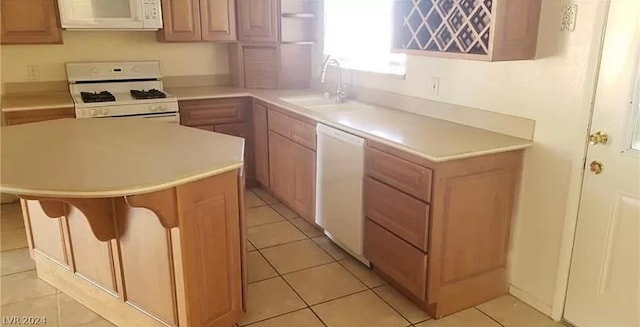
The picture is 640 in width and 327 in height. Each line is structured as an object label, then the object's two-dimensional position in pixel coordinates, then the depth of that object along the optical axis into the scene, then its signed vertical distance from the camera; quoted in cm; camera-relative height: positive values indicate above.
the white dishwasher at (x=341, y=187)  289 -90
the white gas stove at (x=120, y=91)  377 -44
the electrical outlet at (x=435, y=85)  307 -29
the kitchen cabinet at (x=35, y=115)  355 -55
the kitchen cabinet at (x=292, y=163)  347 -91
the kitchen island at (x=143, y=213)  185 -73
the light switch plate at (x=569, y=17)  225 +9
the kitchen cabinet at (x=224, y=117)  414 -65
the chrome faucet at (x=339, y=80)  386 -33
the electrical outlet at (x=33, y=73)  401 -28
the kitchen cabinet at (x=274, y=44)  426 -5
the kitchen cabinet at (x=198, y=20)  410 +15
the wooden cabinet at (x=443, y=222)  239 -91
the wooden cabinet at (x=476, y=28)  232 +5
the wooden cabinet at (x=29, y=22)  358 +11
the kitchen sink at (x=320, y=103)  373 -49
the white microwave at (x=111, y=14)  366 +18
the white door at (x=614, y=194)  208 -67
